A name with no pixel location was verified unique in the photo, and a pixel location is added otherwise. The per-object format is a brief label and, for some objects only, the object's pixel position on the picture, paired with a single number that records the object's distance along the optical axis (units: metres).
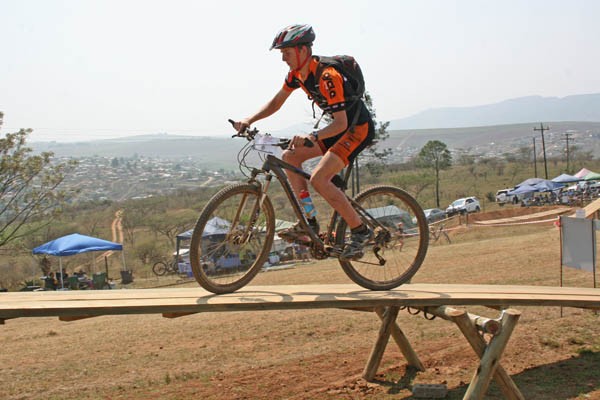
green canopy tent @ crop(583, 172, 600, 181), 66.12
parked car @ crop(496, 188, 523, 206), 65.88
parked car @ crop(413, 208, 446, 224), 54.25
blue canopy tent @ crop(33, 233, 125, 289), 28.48
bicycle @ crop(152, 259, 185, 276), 38.03
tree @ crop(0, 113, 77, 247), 33.41
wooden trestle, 5.06
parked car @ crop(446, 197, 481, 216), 61.56
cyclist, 5.41
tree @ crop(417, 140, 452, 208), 94.38
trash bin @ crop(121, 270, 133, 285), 34.91
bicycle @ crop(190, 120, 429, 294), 5.59
